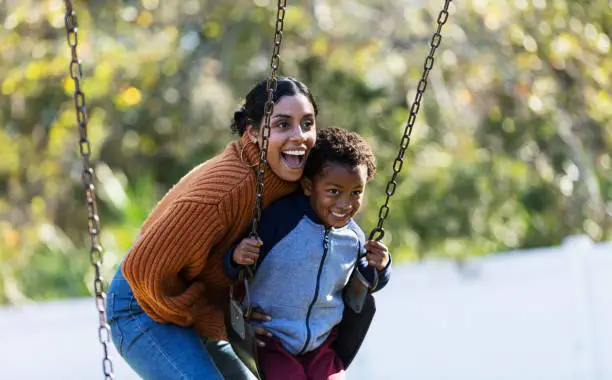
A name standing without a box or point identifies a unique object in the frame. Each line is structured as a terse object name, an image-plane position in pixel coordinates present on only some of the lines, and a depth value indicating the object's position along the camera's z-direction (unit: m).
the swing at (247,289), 6.02
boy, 6.18
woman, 5.94
